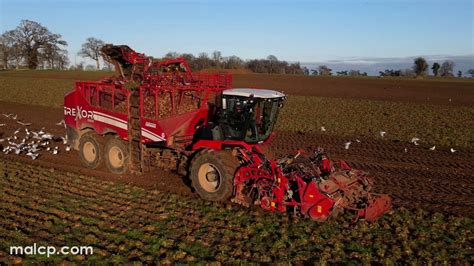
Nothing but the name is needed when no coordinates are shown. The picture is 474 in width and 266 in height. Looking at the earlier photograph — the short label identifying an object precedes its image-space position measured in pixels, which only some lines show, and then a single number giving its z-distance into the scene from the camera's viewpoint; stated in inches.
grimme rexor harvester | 319.3
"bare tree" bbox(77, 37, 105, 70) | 3307.6
